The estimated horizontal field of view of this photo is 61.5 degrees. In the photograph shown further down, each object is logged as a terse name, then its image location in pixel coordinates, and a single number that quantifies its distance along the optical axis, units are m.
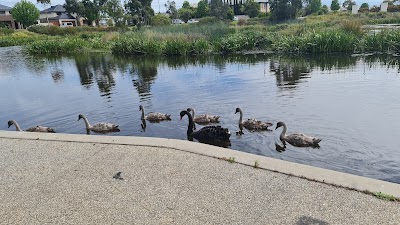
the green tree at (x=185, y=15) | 80.06
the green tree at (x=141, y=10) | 64.12
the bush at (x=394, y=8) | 58.37
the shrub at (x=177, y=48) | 26.39
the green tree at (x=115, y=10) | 66.75
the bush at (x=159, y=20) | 57.60
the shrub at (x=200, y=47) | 26.18
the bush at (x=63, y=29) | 57.59
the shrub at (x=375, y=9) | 62.38
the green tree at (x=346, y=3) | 93.06
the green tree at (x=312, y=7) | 77.61
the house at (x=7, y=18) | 78.12
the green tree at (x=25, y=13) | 74.31
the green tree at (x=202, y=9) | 78.54
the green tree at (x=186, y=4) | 107.38
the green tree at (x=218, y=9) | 62.43
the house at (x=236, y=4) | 85.07
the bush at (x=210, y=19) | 54.32
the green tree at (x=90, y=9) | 70.75
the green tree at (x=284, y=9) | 52.56
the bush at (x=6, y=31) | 57.42
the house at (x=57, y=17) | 85.12
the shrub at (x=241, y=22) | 49.98
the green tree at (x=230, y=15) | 66.38
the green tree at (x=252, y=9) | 71.94
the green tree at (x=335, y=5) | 92.09
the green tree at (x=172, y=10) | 82.94
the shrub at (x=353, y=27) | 24.61
